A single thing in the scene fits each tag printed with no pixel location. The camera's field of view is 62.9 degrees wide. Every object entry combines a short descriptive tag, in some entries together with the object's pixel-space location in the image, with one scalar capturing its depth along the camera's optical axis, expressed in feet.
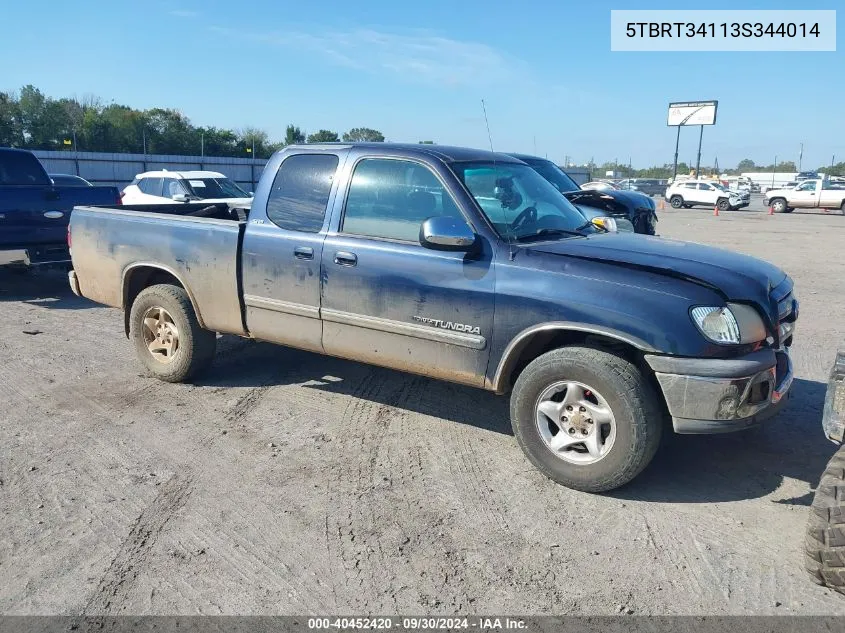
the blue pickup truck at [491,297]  11.96
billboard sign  220.84
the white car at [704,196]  121.90
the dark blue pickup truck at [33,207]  28.94
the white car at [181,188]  48.88
